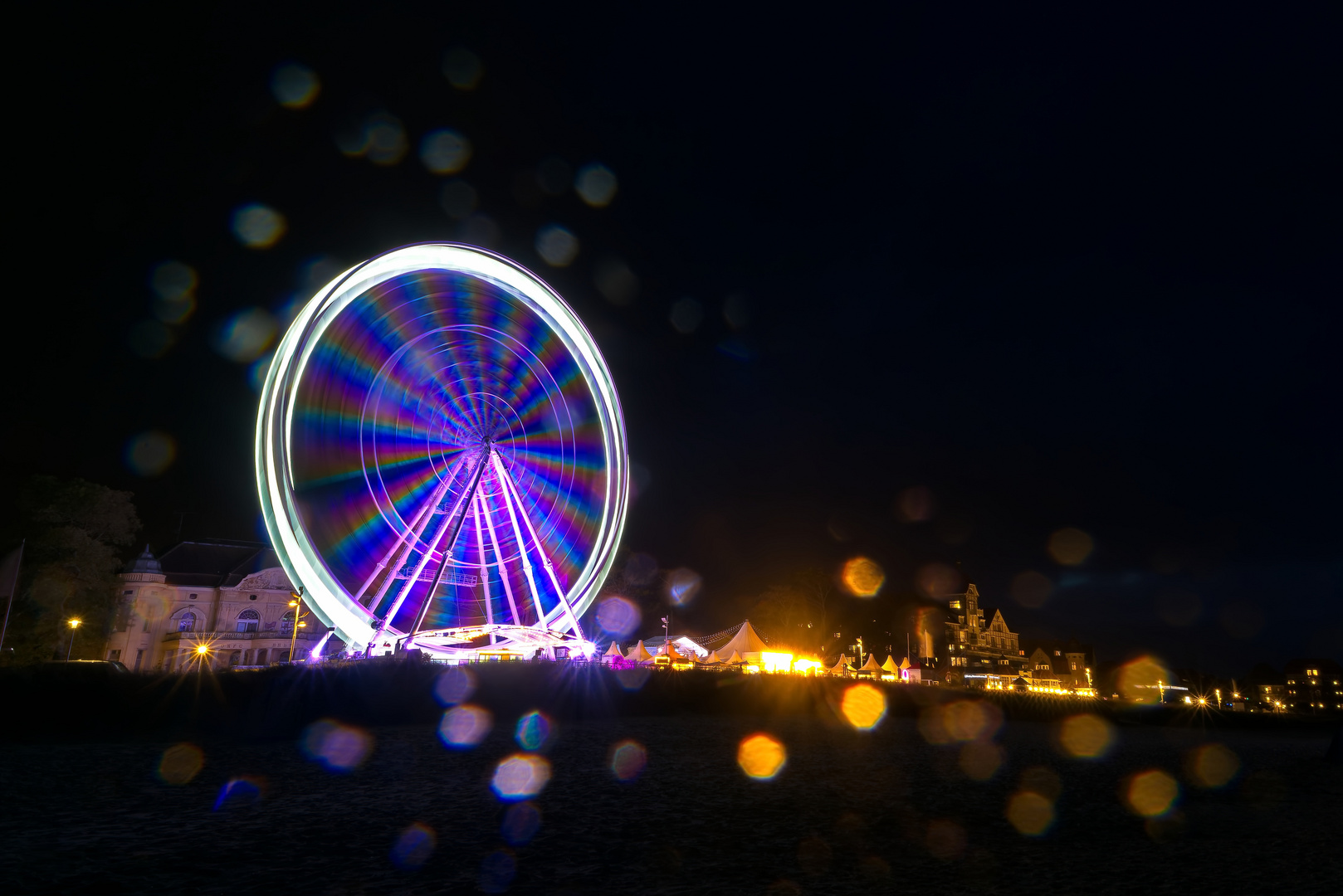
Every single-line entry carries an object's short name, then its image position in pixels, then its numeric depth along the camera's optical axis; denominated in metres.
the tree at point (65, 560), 35.75
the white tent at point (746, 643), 49.03
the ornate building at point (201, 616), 49.88
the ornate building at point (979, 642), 89.52
